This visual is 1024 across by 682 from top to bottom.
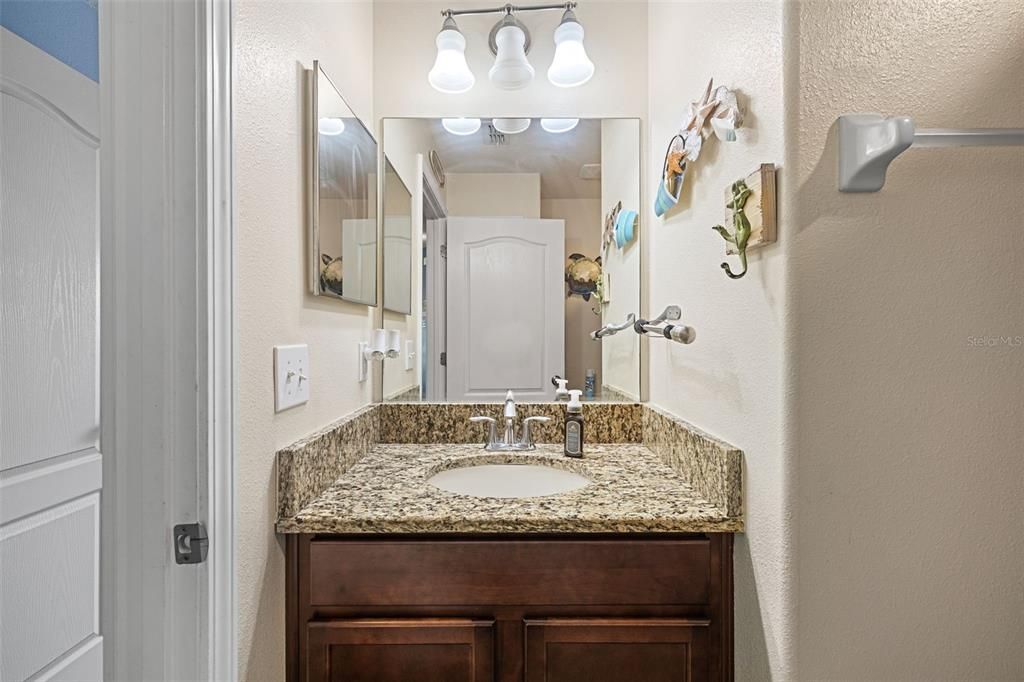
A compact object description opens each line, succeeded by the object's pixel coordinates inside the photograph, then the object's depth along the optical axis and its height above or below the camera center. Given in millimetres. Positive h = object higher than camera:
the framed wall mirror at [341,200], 1157 +324
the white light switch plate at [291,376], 992 -82
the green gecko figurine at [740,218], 901 +191
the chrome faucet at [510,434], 1539 -290
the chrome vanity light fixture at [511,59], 1596 +811
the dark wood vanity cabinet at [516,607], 1025 -519
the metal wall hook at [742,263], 932 +115
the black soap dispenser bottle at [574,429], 1458 -258
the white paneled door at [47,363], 1053 -61
